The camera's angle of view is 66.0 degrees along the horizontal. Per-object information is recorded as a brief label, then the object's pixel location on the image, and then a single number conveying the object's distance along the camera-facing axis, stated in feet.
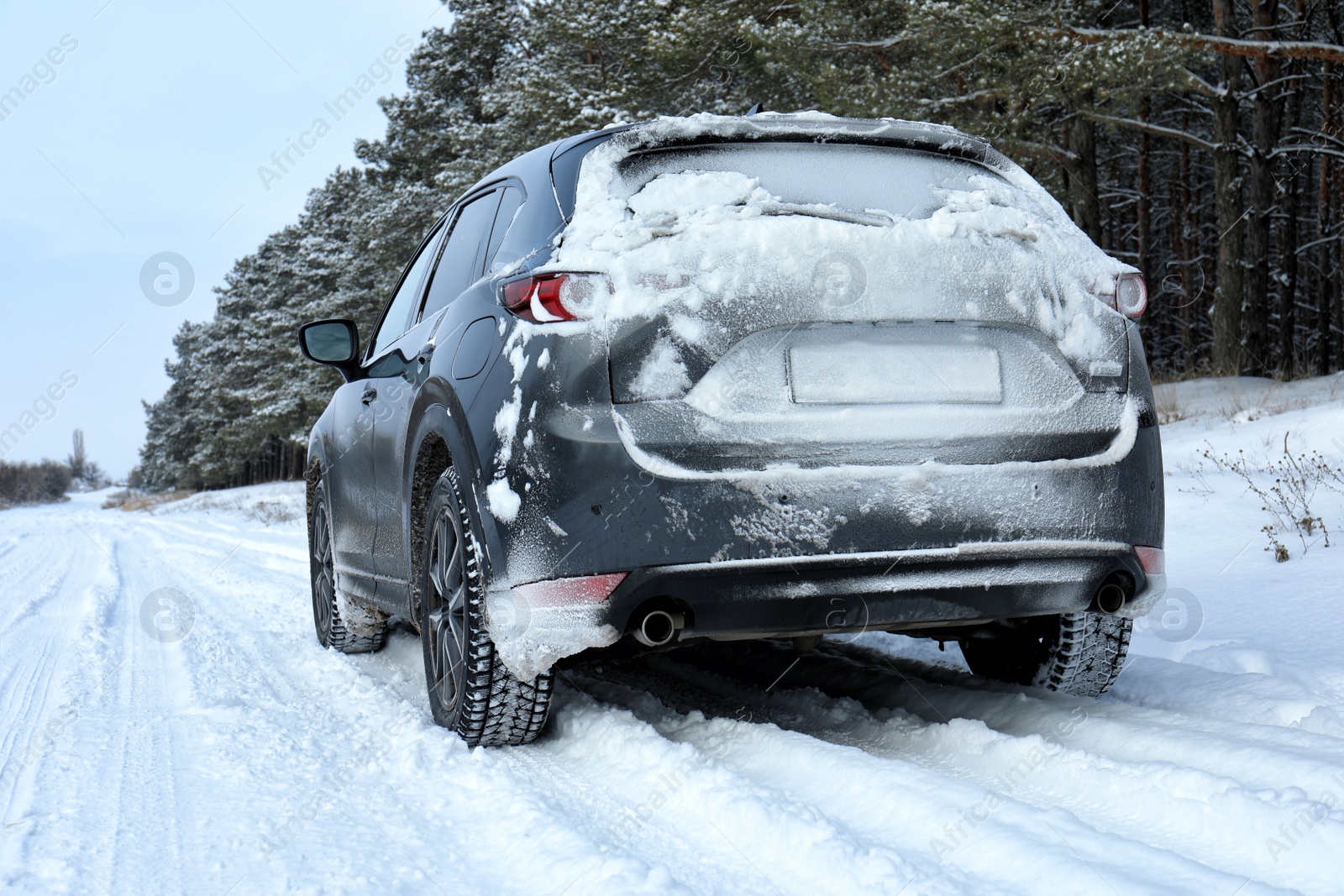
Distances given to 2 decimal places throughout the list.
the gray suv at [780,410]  7.96
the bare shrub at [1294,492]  17.79
